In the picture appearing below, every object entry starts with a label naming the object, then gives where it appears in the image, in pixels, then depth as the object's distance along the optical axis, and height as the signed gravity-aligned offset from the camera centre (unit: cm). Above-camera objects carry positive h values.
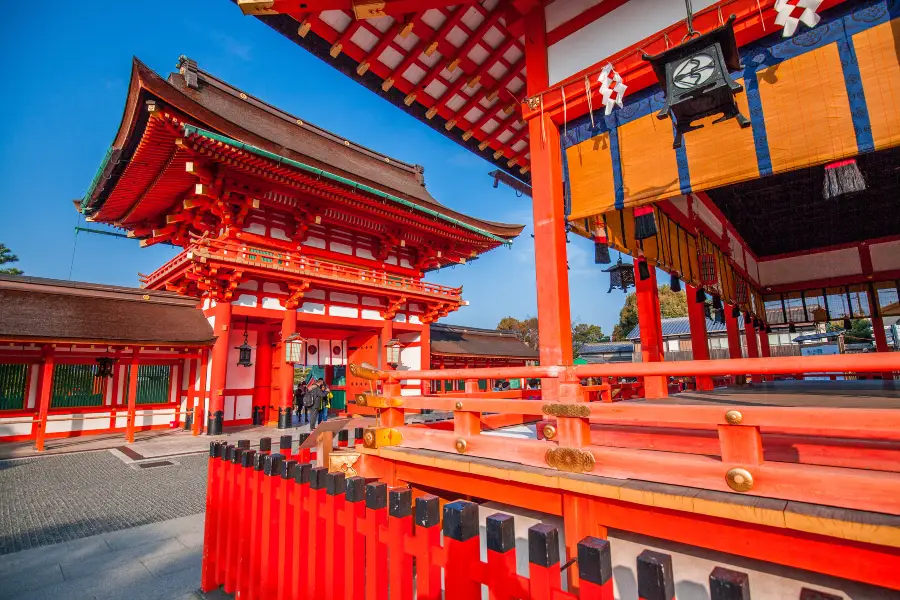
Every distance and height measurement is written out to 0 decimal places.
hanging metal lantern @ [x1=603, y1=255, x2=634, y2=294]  926 +189
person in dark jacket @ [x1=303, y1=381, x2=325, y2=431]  1258 -99
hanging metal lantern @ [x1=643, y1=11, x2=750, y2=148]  295 +204
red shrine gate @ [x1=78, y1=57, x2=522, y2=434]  1103 +474
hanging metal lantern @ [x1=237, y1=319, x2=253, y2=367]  1296 +44
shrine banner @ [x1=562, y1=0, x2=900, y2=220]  304 +193
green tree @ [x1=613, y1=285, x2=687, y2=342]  4878 +580
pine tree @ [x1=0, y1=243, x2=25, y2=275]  2622 +740
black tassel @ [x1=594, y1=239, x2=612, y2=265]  554 +143
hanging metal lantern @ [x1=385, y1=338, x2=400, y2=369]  1526 +52
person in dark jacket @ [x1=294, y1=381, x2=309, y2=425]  1640 -119
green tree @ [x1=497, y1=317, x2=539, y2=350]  5016 +472
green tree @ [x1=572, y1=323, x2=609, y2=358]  5634 +350
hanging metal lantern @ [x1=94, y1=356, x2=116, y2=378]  1149 +19
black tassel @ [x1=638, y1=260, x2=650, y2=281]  655 +139
